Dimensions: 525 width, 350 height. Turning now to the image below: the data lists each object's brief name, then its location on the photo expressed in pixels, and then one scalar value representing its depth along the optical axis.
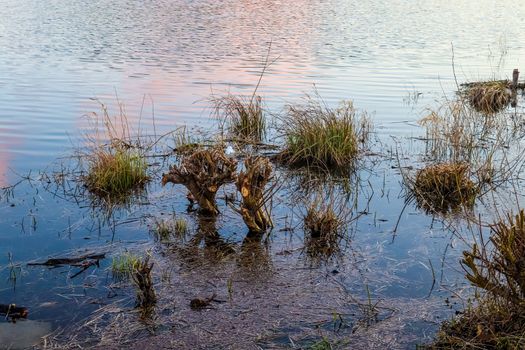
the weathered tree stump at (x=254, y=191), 7.21
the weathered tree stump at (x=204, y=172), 7.68
